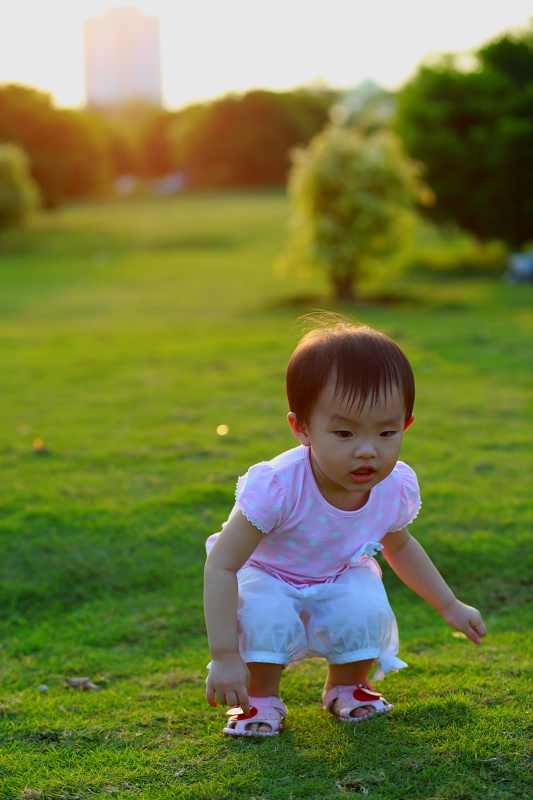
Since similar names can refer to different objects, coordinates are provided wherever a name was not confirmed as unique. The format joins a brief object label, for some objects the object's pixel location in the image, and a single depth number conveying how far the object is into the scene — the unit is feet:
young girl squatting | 6.98
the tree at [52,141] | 97.86
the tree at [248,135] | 140.05
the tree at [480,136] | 52.75
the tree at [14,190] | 78.84
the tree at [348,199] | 39.45
